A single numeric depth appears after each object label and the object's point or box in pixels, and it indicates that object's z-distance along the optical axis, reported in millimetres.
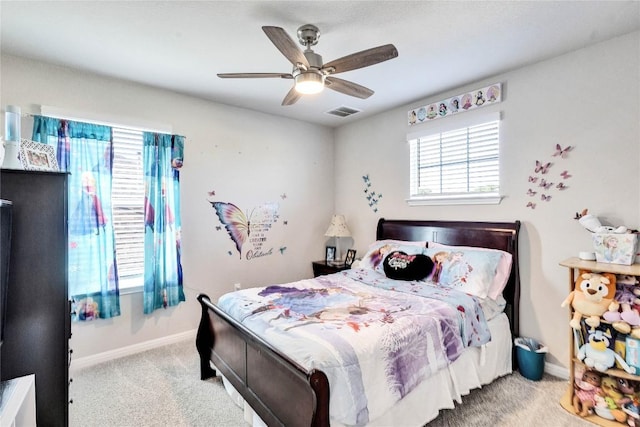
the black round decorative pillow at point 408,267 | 2893
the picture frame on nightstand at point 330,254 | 4418
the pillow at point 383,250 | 3198
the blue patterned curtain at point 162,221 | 3062
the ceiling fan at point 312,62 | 1741
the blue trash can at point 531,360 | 2506
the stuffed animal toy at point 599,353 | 2008
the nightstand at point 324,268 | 4008
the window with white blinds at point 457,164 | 3014
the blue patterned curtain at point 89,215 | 2672
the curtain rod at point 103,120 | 2592
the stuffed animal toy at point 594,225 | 2148
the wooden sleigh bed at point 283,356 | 1474
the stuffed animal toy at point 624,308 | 1927
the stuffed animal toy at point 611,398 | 1980
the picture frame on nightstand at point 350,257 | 4180
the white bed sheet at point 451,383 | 1813
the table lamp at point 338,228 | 4211
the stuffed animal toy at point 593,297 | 2043
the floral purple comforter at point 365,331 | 1565
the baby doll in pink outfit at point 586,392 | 2074
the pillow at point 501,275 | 2585
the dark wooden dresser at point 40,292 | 1353
